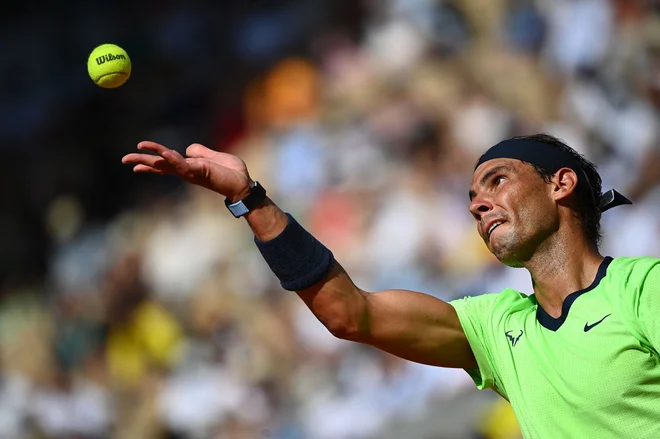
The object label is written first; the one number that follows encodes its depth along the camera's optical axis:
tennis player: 6.82
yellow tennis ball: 9.20
